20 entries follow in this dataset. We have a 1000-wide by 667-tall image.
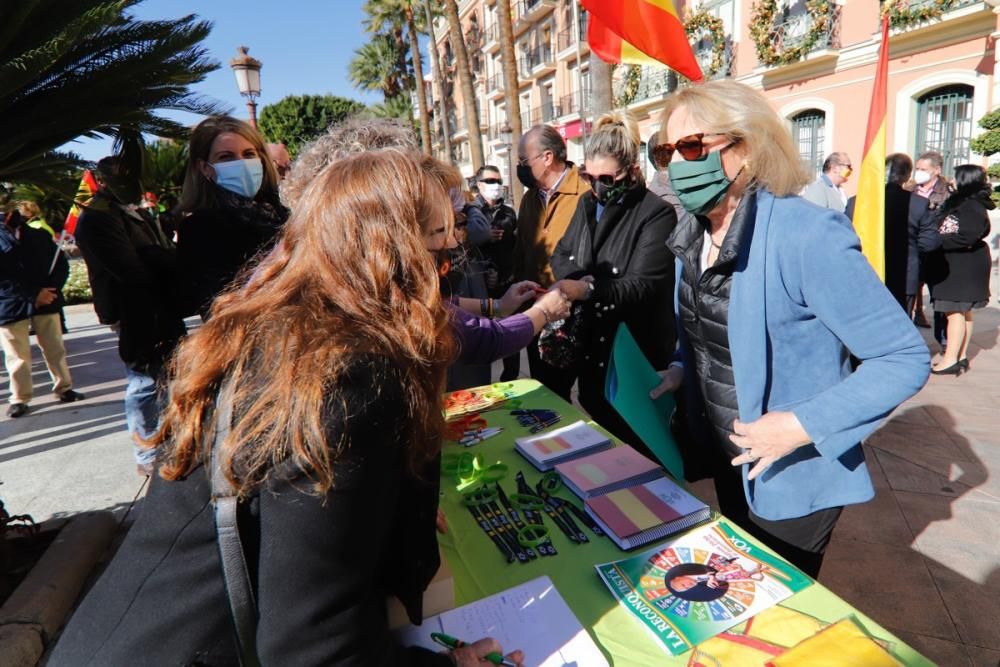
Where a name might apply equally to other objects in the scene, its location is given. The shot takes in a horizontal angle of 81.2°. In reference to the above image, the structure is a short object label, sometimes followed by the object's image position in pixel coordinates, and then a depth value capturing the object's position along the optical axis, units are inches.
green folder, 68.8
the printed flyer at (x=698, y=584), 45.6
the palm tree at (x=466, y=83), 578.2
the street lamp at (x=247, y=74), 317.7
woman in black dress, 188.5
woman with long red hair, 32.4
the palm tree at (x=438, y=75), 851.4
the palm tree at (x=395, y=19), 906.7
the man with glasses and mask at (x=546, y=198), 131.9
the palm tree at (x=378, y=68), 1267.2
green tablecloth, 43.7
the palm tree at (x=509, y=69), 439.2
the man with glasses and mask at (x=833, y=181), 202.1
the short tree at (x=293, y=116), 1455.5
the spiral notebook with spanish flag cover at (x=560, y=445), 72.8
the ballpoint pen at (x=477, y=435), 82.0
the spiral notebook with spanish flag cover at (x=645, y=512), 56.0
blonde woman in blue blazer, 51.2
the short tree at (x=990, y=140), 238.1
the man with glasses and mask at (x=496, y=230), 145.4
